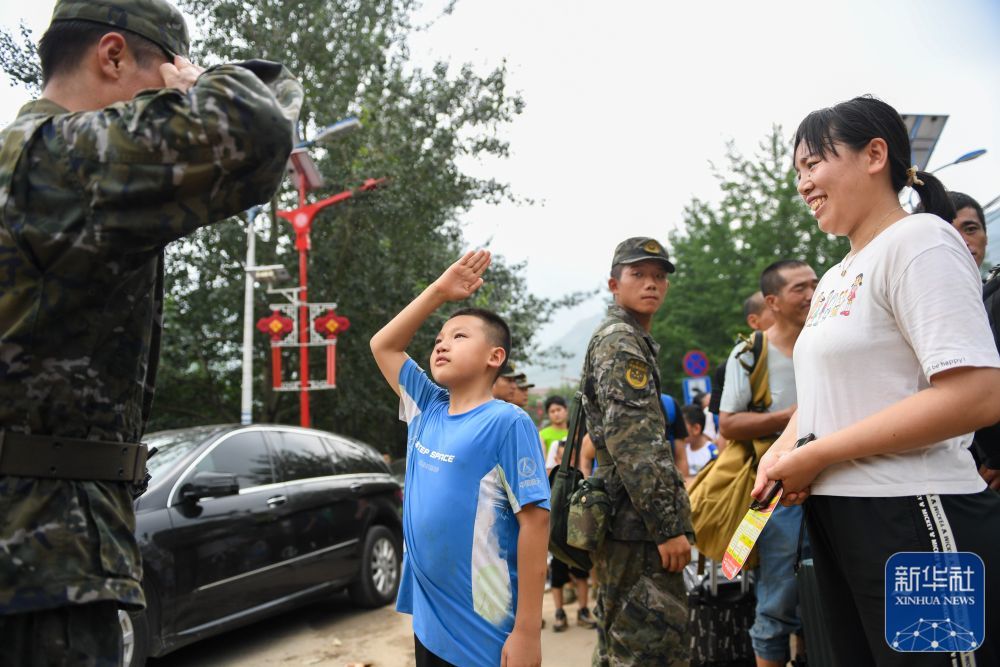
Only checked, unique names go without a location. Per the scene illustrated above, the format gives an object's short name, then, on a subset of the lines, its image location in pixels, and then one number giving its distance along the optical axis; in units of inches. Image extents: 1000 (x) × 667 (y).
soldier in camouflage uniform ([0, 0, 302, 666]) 53.9
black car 183.5
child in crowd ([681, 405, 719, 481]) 345.4
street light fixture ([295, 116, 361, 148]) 470.0
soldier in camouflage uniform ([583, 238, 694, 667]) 120.3
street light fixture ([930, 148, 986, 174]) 538.9
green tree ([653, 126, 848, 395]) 1098.7
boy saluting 94.0
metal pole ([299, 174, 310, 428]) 516.1
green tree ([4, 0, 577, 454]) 634.2
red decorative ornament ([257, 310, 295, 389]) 496.1
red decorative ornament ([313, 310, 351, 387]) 512.1
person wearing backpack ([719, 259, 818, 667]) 138.2
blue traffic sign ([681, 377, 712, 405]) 606.9
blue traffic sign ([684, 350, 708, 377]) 601.6
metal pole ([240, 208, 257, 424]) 521.3
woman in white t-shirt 64.5
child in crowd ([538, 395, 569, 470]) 336.8
